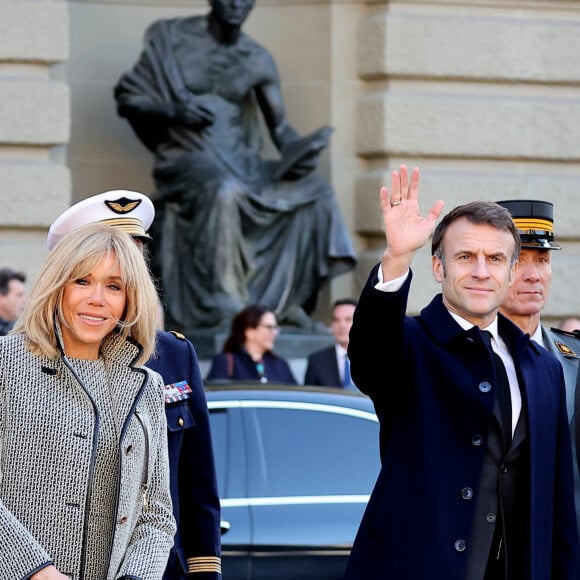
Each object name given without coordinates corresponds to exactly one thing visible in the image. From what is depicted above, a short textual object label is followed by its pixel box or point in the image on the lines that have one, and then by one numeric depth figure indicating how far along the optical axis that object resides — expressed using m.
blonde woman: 7.36
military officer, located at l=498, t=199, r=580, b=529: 9.98
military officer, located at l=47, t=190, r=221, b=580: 8.64
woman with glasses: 18.91
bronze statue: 21.53
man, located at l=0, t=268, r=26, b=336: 18.84
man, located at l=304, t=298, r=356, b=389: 19.30
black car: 12.53
